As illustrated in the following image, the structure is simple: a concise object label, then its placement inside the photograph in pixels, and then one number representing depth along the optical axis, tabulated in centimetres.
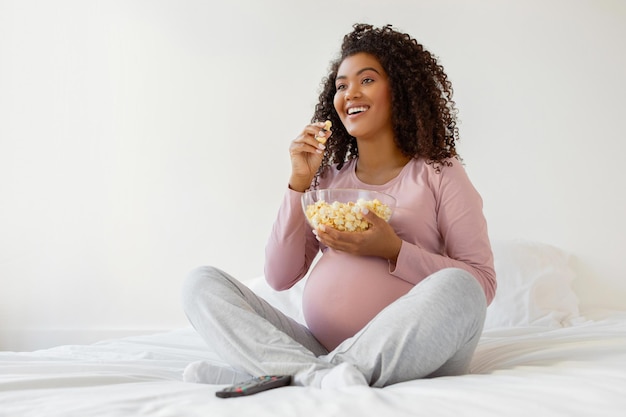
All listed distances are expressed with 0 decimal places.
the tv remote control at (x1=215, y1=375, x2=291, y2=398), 93
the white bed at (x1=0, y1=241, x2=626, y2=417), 82
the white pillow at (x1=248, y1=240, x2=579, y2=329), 198
